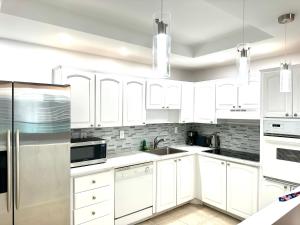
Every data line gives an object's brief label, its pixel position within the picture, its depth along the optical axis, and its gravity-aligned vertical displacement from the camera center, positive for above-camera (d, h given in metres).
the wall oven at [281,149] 2.39 -0.44
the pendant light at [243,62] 1.49 +0.35
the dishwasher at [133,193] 2.70 -1.08
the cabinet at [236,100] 3.03 +0.19
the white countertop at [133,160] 2.40 -0.65
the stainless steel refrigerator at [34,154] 1.83 -0.39
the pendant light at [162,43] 1.13 +0.37
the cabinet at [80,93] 2.51 +0.23
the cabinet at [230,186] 2.85 -1.06
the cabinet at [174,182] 3.10 -1.07
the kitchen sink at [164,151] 3.53 -0.66
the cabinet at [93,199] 2.33 -1.00
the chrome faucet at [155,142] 3.64 -0.51
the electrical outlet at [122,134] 3.30 -0.34
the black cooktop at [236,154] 3.02 -0.64
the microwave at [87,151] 2.44 -0.47
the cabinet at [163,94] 3.28 +0.29
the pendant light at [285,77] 1.68 +0.29
